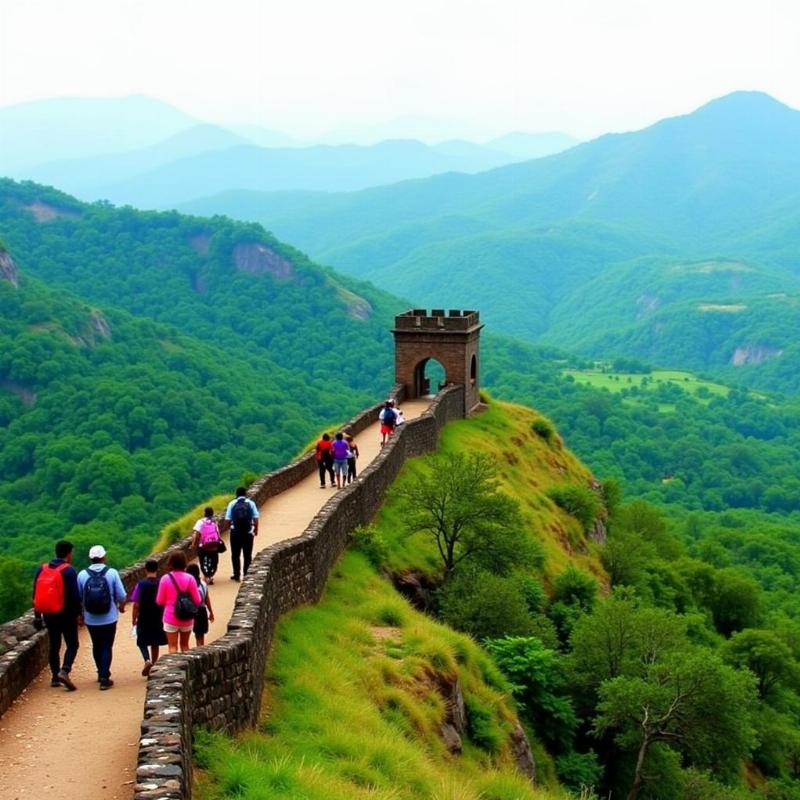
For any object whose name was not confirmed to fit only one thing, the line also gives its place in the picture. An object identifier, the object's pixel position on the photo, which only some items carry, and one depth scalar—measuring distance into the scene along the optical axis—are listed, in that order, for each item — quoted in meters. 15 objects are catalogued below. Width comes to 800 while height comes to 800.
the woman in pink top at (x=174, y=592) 11.07
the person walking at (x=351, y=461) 23.05
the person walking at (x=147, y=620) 11.16
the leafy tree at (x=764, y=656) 33.19
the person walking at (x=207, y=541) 15.13
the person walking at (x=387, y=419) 28.77
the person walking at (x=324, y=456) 23.06
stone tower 37.75
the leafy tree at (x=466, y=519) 21.97
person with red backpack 10.93
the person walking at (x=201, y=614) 11.48
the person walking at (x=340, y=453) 22.59
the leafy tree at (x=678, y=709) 18.77
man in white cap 10.80
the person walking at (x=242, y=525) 15.59
